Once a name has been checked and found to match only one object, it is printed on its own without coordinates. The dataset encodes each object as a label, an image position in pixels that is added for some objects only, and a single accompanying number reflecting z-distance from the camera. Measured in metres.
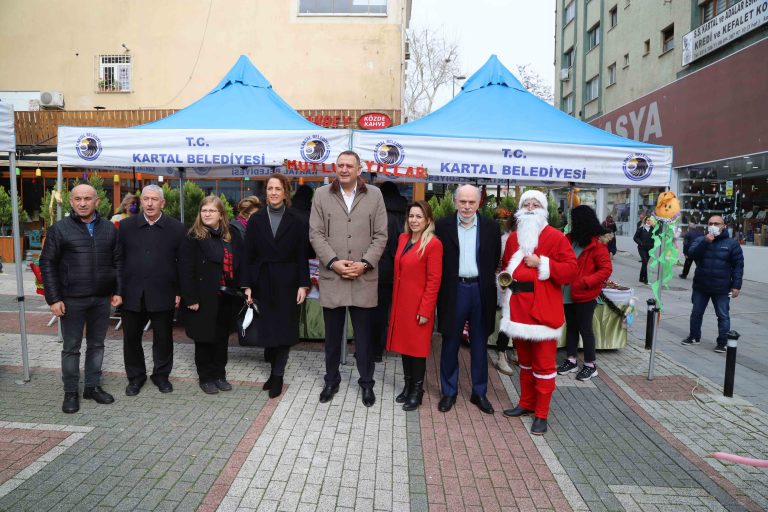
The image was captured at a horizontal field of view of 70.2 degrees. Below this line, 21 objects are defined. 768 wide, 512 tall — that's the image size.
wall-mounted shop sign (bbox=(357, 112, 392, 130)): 14.28
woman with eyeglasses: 4.79
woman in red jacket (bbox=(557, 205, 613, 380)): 5.51
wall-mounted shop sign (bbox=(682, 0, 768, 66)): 13.59
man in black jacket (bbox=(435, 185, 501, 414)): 4.52
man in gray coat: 4.64
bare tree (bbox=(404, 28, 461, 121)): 41.78
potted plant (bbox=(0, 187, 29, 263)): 13.44
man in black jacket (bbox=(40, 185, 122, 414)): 4.37
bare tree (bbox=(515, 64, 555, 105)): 38.97
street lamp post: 40.42
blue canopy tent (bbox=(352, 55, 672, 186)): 5.61
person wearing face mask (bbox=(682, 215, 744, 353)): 7.08
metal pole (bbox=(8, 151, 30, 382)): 5.09
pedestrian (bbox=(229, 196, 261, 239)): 6.21
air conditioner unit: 16.59
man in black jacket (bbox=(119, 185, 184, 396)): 4.66
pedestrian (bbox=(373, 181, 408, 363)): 5.41
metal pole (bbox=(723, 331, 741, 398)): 5.19
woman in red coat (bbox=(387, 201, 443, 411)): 4.43
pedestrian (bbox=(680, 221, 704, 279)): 13.06
